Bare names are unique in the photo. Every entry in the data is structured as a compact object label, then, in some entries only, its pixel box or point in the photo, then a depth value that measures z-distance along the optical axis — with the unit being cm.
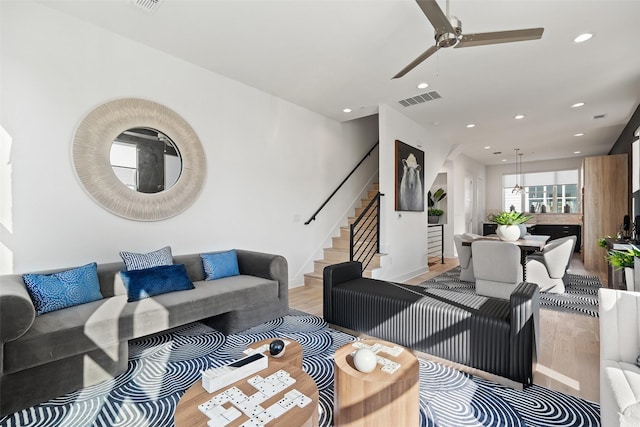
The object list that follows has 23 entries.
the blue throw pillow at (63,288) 227
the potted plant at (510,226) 470
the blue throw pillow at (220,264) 347
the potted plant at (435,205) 891
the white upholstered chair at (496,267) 393
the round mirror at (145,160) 314
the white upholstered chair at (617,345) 143
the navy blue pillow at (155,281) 269
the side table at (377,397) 151
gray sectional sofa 186
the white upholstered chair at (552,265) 431
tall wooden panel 612
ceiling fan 208
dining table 419
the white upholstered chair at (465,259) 517
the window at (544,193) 997
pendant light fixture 992
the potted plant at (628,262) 271
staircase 503
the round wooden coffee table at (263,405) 127
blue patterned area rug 179
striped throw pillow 291
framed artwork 535
